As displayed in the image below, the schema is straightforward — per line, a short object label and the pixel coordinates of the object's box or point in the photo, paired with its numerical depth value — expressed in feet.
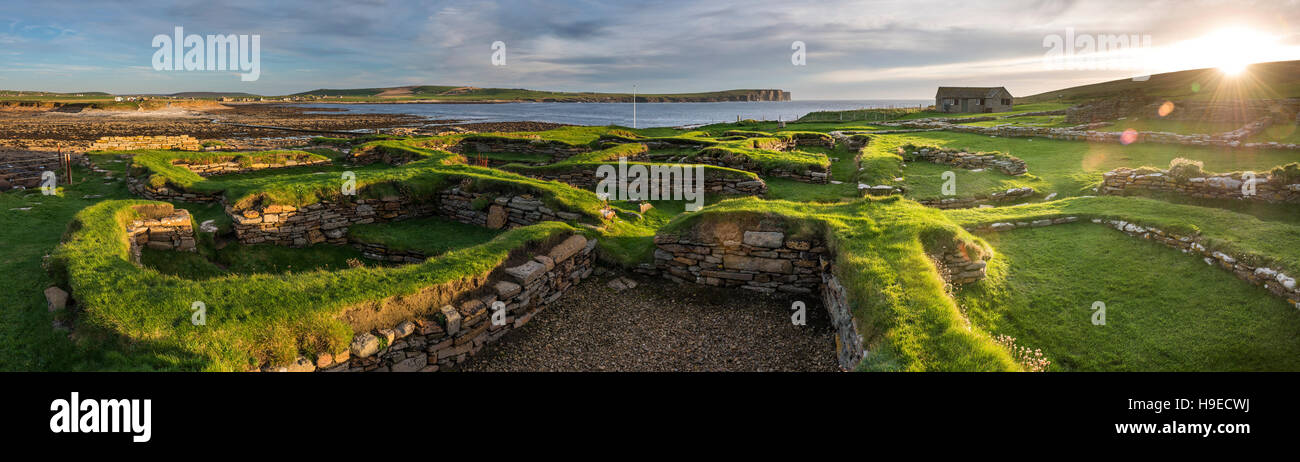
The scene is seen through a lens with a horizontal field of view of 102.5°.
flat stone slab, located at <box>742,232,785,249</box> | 34.17
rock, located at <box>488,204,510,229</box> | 47.34
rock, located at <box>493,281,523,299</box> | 29.34
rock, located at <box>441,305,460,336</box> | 26.43
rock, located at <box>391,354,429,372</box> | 25.14
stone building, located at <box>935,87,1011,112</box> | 237.04
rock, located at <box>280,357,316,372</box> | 21.77
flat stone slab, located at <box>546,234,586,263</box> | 34.45
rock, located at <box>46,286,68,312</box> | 24.74
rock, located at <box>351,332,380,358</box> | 23.58
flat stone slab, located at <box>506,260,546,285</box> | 30.91
